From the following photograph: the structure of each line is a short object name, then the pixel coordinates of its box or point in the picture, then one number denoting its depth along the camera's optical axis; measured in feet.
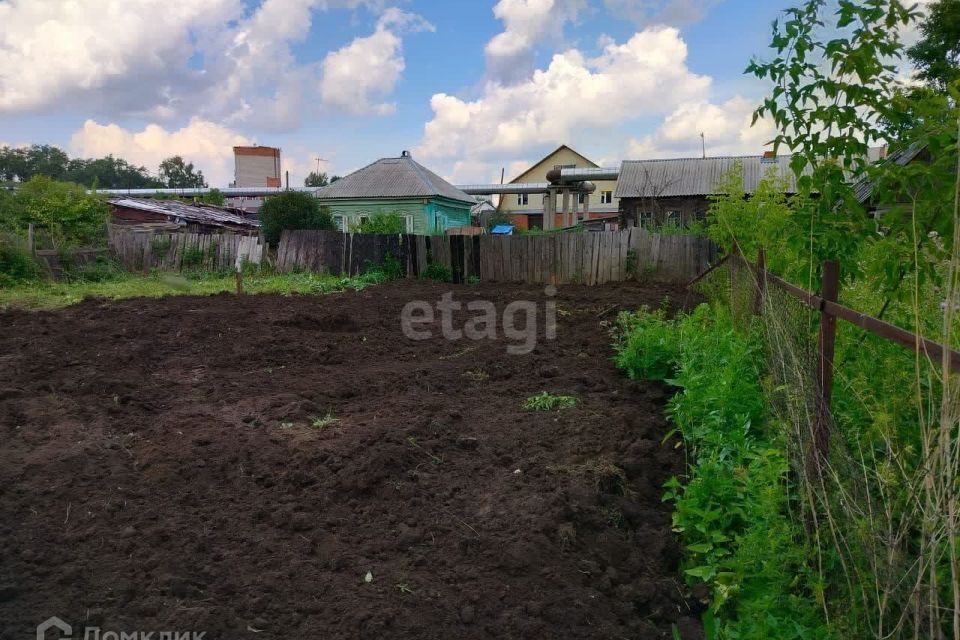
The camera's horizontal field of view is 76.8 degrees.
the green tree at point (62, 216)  52.03
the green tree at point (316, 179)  231.71
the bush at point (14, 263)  42.70
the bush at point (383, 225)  57.26
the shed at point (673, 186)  78.84
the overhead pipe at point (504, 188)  102.22
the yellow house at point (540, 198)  161.48
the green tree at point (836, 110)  9.31
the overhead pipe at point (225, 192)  122.52
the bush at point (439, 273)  46.60
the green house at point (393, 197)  77.61
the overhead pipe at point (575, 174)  80.33
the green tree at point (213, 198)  117.91
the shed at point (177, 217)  82.48
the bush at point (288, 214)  58.29
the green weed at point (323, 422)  14.66
